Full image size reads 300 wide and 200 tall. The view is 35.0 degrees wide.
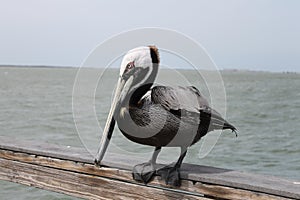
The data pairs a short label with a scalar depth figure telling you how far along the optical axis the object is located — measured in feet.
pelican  7.53
